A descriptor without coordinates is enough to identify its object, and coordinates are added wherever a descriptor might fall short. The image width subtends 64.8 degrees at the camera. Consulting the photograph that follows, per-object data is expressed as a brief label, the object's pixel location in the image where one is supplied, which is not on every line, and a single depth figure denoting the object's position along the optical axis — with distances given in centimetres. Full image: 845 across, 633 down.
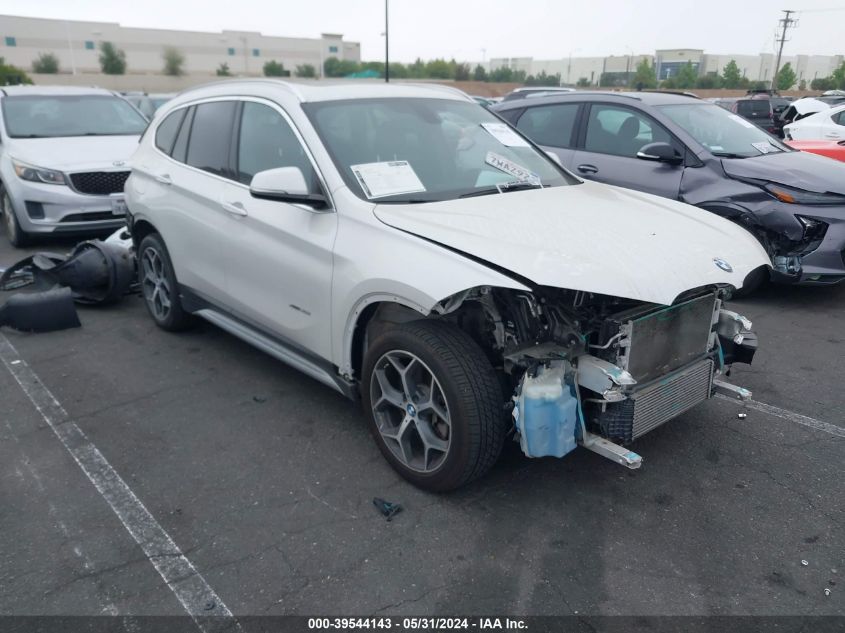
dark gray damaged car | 578
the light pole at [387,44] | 1911
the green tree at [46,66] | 6738
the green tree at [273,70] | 7470
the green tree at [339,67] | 8446
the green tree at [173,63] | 7606
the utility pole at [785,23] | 6812
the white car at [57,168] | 775
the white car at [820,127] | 1258
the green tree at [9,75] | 3547
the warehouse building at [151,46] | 8288
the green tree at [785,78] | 7285
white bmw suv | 291
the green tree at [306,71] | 7919
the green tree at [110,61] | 6925
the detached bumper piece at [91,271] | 604
